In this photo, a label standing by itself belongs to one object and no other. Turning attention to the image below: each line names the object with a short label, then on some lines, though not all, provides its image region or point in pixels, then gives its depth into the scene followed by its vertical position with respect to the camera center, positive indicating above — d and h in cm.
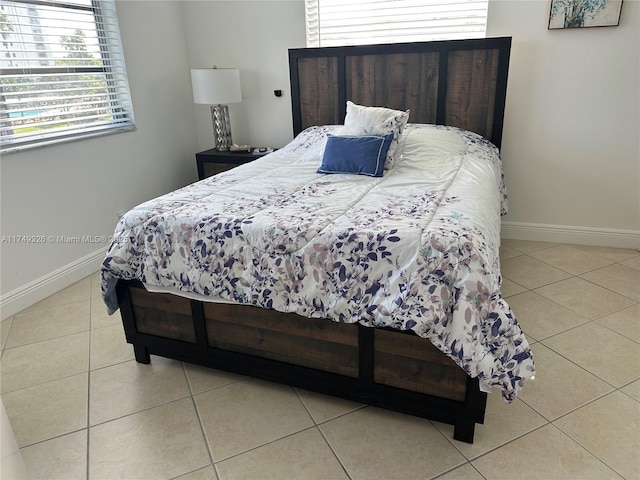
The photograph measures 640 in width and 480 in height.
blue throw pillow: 245 -44
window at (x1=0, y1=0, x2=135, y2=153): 260 +3
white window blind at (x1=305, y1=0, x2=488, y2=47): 319 +32
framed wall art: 286 +28
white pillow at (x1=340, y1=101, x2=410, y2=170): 260 -31
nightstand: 364 -67
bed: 147 -72
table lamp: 349 -9
